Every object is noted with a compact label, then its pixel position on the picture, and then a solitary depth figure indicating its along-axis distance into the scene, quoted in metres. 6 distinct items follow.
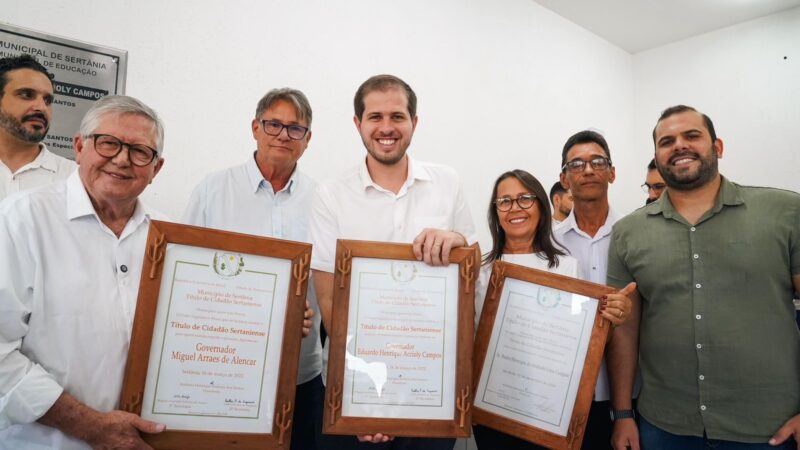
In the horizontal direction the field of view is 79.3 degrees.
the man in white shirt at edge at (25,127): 1.93
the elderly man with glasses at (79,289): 1.15
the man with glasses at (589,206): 2.22
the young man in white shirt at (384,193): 1.72
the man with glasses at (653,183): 3.32
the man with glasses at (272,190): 2.11
